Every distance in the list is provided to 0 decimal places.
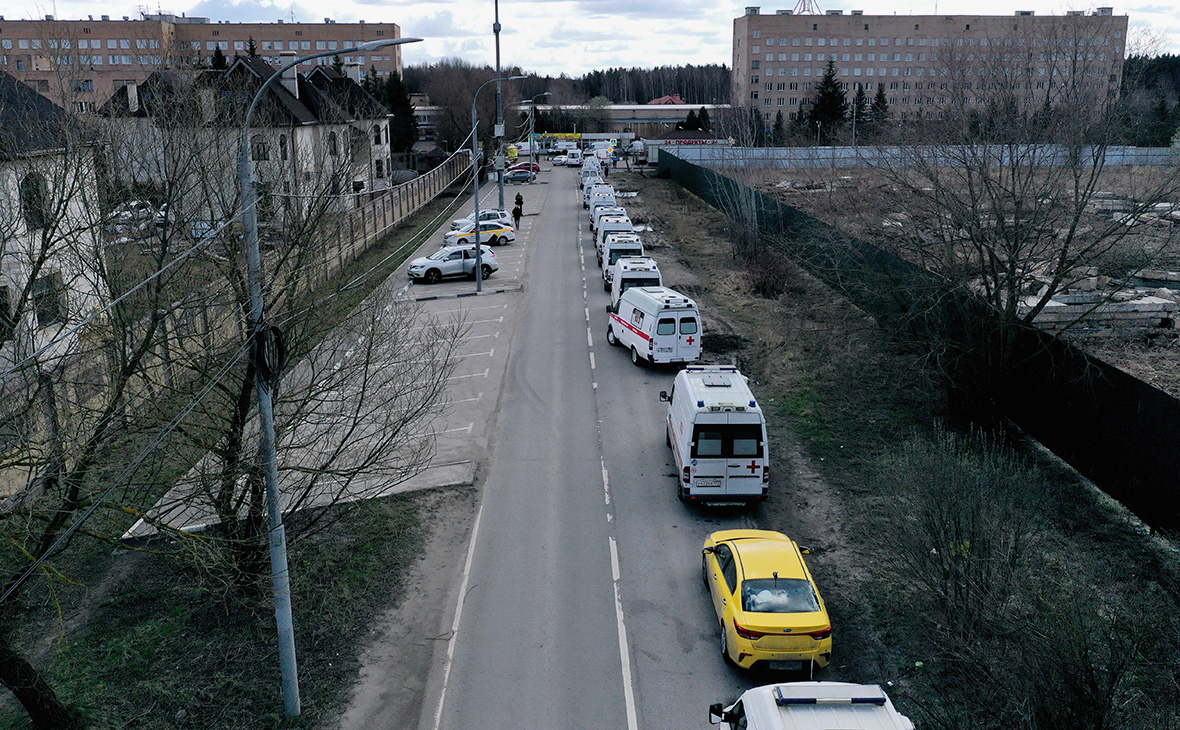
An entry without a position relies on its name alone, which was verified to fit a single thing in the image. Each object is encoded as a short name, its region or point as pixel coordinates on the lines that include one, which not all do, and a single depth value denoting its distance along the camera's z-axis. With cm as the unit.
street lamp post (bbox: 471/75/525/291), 3475
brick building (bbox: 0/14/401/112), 11025
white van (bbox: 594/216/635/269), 4209
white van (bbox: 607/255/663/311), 2923
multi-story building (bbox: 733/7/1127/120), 12281
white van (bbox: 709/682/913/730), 870
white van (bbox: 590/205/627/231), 4703
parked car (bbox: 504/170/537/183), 7719
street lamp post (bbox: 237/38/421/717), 1049
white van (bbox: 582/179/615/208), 5725
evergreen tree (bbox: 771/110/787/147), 6912
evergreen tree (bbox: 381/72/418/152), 8438
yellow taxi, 1186
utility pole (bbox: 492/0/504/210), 4359
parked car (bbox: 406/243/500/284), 3775
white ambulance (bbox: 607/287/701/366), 2472
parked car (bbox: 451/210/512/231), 4798
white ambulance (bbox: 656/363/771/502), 1653
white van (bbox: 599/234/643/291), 3569
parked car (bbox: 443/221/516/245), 4543
